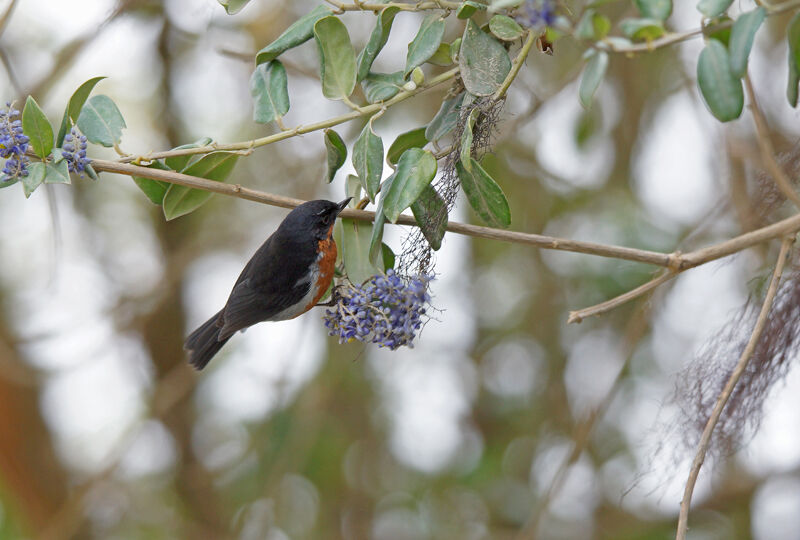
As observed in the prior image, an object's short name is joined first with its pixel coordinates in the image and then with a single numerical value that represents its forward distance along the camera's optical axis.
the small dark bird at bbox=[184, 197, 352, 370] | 7.12
